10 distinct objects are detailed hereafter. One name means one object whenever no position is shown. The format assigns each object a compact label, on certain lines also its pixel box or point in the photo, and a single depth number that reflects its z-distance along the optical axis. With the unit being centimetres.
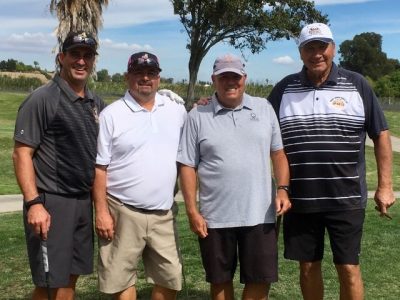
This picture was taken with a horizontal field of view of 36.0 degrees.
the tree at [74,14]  2106
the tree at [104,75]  6694
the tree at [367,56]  10531
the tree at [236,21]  3453
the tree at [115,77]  6034
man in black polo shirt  382
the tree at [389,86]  6412
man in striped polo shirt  422
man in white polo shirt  406
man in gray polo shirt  398
